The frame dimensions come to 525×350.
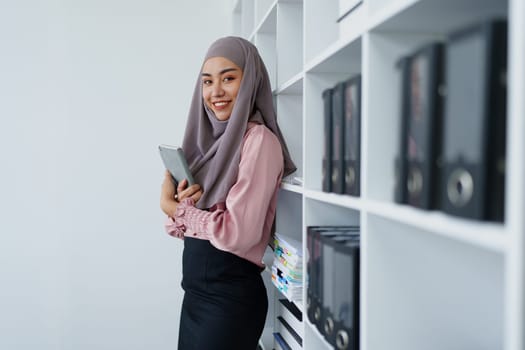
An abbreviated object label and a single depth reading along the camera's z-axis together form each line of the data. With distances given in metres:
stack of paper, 1.44
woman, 1.44
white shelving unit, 0.73
